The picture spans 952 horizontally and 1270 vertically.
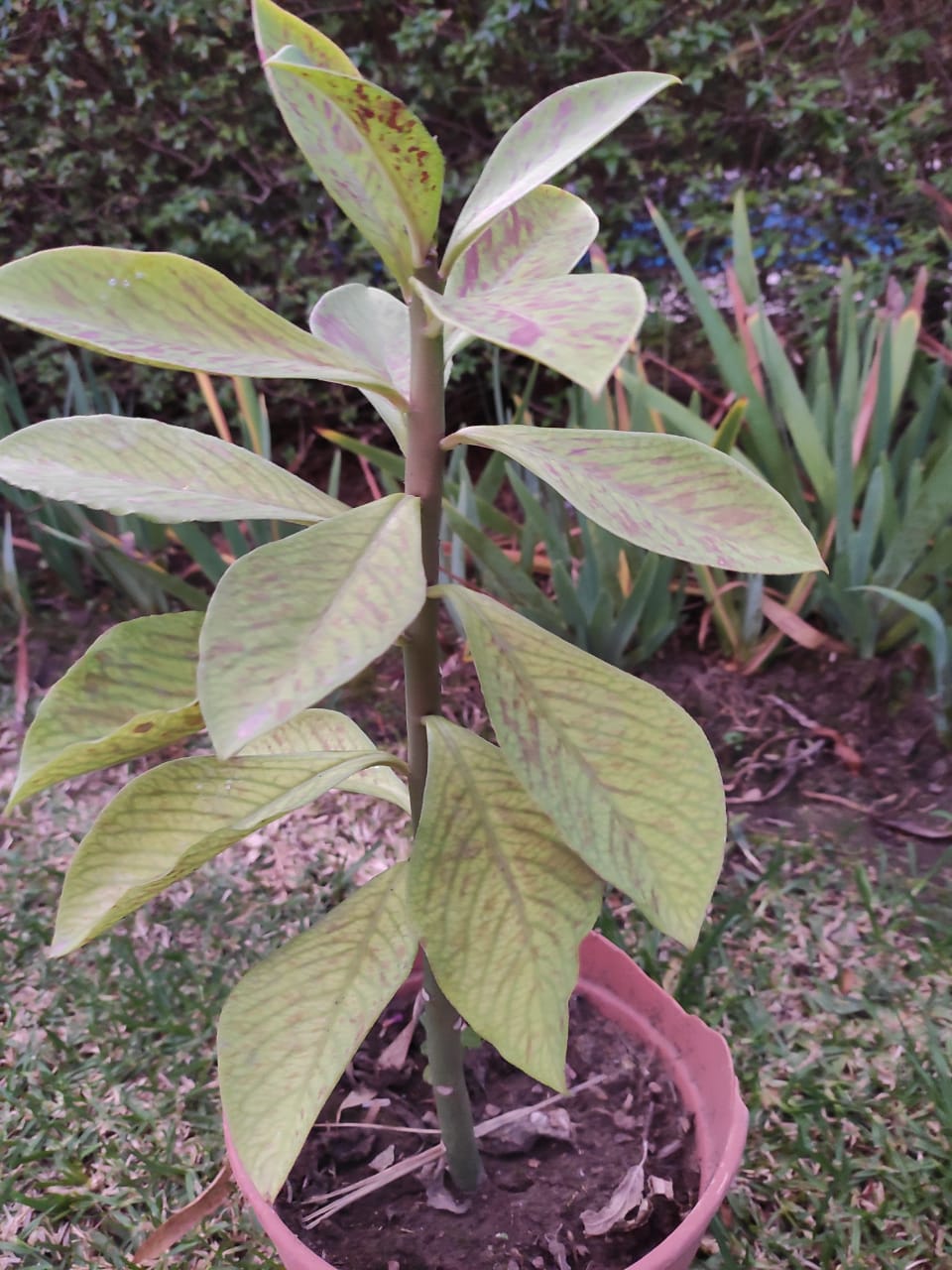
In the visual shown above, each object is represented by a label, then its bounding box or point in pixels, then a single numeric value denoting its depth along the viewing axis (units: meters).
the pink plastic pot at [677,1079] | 0.58
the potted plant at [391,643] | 0.40
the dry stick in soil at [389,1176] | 0.69
